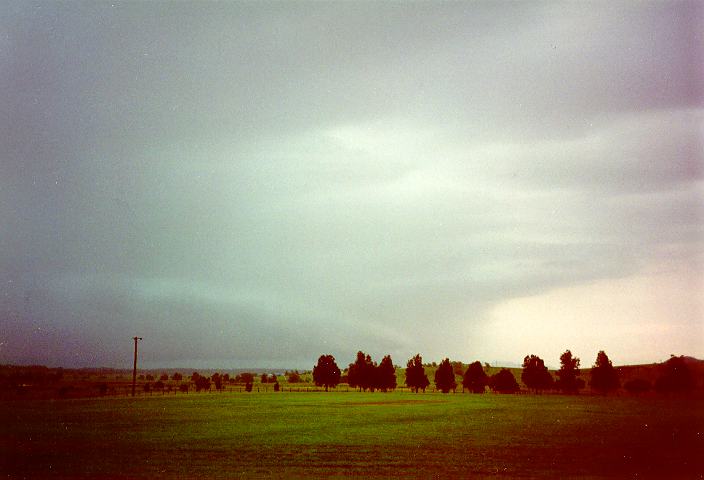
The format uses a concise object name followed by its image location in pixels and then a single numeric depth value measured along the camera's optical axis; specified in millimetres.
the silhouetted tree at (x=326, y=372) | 157500
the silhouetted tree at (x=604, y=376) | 129375
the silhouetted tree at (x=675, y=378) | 112312
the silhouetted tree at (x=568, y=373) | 137500
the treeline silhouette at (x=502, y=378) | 113250
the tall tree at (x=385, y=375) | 156375
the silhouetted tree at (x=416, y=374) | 152088
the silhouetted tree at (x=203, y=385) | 129000
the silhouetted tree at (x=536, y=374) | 144388
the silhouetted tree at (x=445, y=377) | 152000
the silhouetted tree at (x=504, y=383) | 143625
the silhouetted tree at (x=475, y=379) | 149250
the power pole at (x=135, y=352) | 102375
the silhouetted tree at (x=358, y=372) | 159250
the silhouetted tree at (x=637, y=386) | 129250
